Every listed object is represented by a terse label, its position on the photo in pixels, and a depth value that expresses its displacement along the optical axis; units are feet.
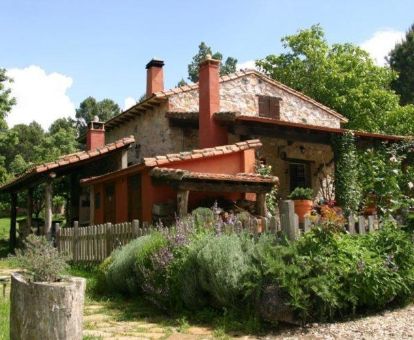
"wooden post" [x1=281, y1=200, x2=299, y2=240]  18.89
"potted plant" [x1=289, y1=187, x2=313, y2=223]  39.65
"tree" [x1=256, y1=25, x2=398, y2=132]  92.94
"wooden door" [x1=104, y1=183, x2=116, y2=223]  42.83
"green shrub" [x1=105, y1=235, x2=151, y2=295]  22.76
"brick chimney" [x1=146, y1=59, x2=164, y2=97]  62.90
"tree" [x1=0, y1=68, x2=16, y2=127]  69.77
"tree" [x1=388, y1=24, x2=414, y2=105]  118.42
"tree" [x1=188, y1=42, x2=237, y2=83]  173.84
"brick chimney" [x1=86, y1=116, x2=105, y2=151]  61.52
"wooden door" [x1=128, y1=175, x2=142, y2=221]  37.84
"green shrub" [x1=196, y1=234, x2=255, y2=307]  17.57
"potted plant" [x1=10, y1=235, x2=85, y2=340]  11.27
